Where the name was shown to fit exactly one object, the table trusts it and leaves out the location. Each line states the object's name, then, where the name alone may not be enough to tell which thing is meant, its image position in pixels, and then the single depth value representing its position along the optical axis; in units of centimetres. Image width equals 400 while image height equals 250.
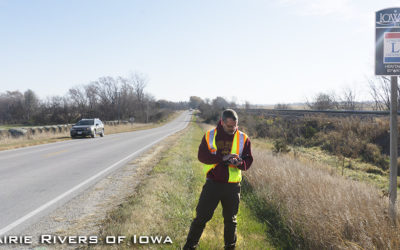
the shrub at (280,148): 1353
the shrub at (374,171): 1206
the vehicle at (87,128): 2514
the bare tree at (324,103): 3328
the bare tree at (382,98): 2098
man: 364
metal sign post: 411
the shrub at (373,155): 1333
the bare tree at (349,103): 3086
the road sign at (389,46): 400
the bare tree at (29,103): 7031
